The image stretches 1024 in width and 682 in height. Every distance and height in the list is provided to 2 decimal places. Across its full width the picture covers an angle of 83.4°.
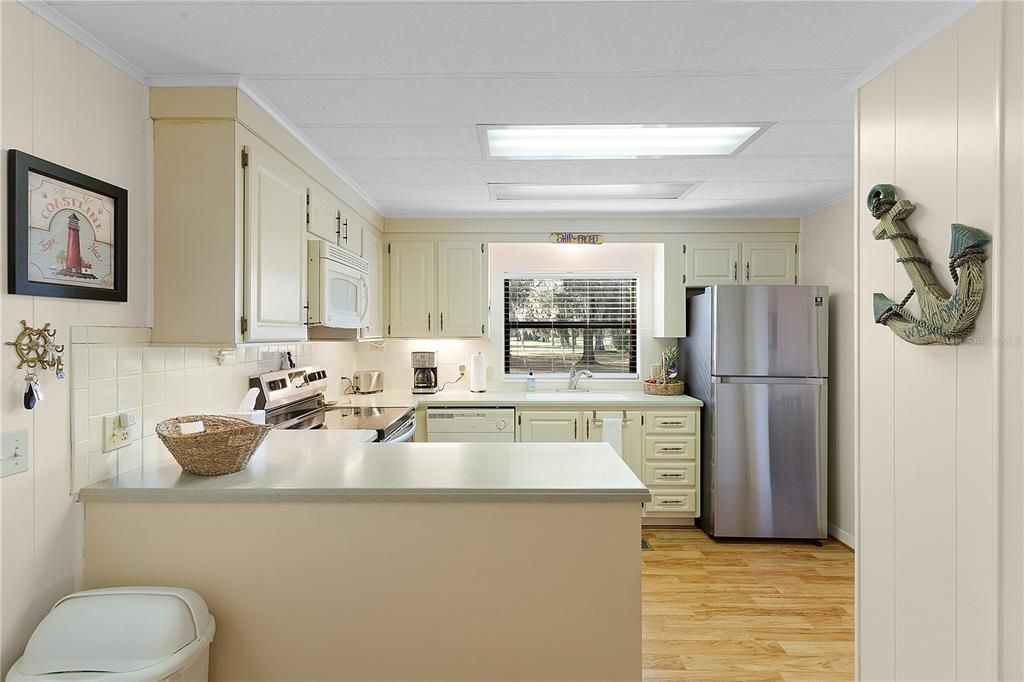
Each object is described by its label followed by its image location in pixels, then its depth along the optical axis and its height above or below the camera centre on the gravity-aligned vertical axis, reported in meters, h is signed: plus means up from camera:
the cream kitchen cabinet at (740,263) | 4.37 +0.59
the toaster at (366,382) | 4.48 -0.33
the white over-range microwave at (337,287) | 2.69 +0.27
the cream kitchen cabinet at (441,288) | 4.41 +0.40
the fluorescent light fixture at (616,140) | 2.53 +0.94
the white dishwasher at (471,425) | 4.11 -0.61
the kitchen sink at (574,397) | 4.22 -0.43
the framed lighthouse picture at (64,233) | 1.49 +0.31
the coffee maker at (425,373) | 4.57 -0.26
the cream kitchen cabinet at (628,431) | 4.16 -0.66
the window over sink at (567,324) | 4.84 +0.14
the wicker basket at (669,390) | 4.41 -0.38
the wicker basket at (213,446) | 1.89 -0.36
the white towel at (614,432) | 4.12 -0.66
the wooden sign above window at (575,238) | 4.42 +0.79
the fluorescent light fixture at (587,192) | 3.52 +0.94
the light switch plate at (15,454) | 1.49 -0.30
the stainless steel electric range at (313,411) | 2.99 -0.43
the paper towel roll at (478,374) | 4.53 -0.27
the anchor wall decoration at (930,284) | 1.39 +0.14
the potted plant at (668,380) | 4.42 -0.32
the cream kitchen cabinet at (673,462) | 4.18 -0.89
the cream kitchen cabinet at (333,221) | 2.76 +0.65
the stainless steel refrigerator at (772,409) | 3.89 -0.47
